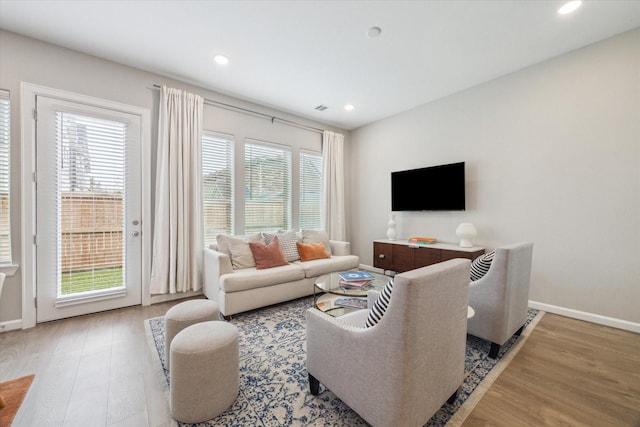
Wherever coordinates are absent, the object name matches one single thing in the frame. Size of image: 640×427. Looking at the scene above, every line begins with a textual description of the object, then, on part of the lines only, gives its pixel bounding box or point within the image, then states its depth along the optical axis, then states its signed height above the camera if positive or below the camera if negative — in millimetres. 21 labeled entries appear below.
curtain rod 3487 +1559
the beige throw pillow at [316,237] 3934 -398
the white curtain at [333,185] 4734 +518
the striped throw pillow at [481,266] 2033 -456
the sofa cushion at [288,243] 3537 -450
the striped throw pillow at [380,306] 1141 -443
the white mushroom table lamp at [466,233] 3281 -282
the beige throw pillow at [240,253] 3092 -521
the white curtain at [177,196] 3035 +212
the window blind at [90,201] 2607 +128
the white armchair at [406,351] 996 -644
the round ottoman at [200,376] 1326 -895
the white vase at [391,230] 4145 -299
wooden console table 3184 -592
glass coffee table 2191 -713
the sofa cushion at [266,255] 3100 -549
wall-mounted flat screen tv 3500 +358
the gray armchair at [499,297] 1872 -667
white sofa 2637 -797
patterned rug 1375 -1142
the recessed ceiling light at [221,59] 2775 +1735
